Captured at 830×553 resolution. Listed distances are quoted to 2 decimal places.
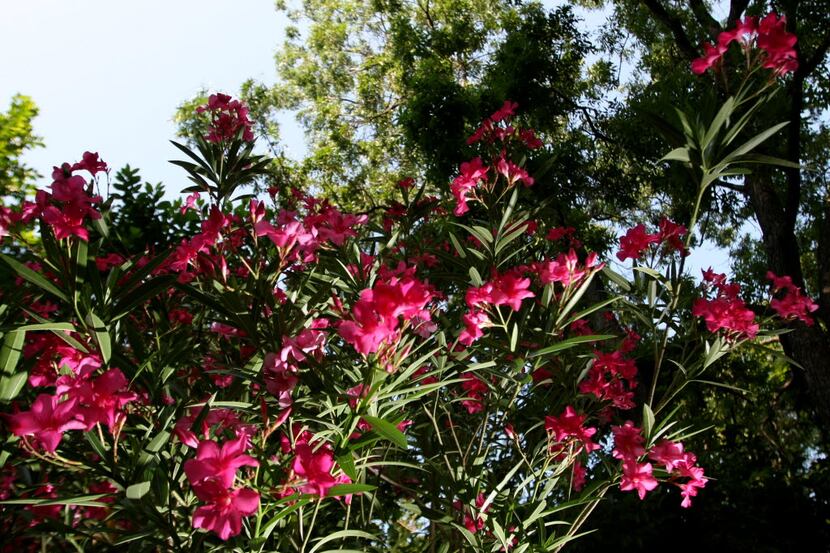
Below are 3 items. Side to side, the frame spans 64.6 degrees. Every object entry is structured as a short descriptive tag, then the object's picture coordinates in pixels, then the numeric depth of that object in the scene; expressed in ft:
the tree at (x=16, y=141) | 14.15
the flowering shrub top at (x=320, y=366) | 3.99
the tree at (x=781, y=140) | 15.56
